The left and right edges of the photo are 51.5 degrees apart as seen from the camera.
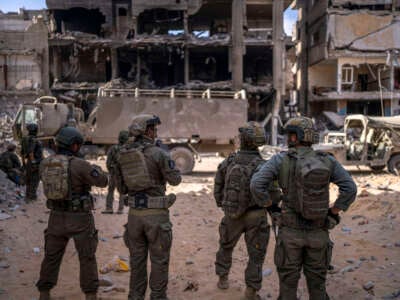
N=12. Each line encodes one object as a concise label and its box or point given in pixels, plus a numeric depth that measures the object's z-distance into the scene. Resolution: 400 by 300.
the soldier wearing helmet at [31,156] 8.06
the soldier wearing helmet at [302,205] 3.20
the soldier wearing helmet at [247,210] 4.04
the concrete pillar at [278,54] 21.42
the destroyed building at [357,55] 23.02
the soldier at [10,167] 9.18
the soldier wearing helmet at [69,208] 3.69
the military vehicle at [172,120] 12.92
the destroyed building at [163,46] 21.39
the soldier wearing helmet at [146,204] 3.69
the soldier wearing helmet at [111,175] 6.95
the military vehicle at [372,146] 11.95
